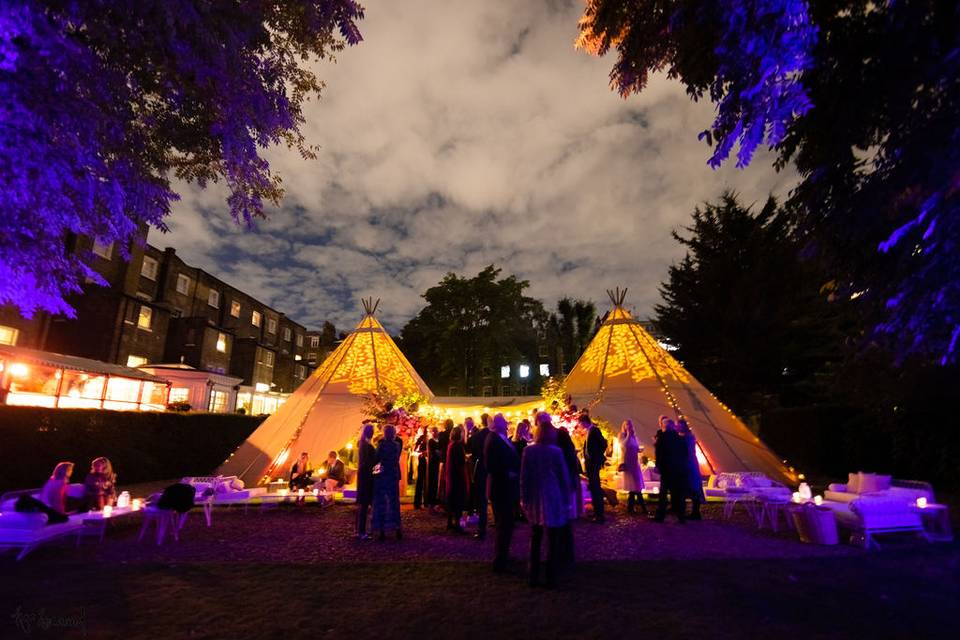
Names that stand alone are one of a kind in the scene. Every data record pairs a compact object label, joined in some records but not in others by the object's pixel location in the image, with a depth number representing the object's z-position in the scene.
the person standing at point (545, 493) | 4.55
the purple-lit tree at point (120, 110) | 3.94
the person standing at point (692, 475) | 7.71
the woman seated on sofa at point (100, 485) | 6.80
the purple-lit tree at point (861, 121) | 3.58
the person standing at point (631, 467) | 8.30
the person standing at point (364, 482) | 6.76
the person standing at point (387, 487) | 6.61
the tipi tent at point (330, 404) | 10.94
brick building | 21.72
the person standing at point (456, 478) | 7.18
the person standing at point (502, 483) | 5.02
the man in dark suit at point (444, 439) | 8.77
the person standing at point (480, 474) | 6.63
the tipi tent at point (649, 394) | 10.64
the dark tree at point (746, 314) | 16.80
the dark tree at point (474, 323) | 31.20
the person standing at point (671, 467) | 7.50
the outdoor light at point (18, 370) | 15.30
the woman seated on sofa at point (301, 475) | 9.71
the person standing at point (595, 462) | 7.68
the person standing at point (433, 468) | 8.88
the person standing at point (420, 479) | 9.35
